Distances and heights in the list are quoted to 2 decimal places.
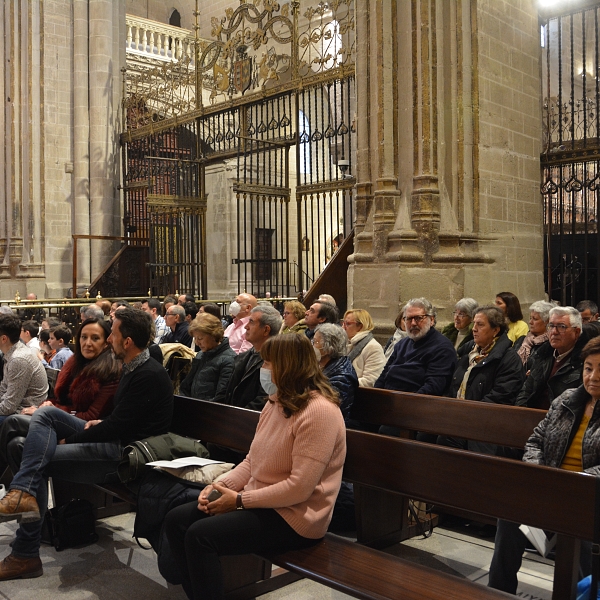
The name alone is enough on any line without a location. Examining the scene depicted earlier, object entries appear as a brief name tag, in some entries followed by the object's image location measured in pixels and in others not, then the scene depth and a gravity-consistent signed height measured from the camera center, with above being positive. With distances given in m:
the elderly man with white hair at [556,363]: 4.17 -0.48
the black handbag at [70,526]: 4.19 -1.40
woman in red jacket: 4.38 -0.57
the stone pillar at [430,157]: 7.55 +1.35
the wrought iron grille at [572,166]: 8.32 +1.43
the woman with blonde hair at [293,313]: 6.40 -0.26
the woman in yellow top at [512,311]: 5.97 -0.24
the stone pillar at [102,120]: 14.73 +3.35
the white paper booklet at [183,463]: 3.57 -0.89
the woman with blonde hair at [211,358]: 4.99 -0.52
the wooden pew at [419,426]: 3.81 -0.81
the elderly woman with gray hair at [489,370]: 4.55 -0.56
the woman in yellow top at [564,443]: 3.04 -0.70
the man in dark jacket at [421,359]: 5.00 -0.53
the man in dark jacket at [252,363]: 4.67 -0.51
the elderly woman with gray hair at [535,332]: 5.07 -0.36
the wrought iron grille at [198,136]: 10.68 +2.78
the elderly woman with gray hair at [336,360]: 4.26 -0.45
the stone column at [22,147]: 14.70 +2.83
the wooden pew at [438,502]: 2.58 -0.85
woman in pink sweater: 2.91 -0.82
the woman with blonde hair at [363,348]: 5.43 -0.49
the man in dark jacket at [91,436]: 3.79 -0.83
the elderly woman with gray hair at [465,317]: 5.77 -0.27
